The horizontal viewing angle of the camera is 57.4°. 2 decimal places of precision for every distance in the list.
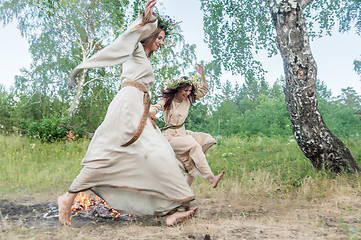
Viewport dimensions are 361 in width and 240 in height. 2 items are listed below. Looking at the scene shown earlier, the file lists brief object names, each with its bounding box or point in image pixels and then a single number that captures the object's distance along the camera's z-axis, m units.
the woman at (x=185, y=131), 4.39
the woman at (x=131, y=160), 3.35
